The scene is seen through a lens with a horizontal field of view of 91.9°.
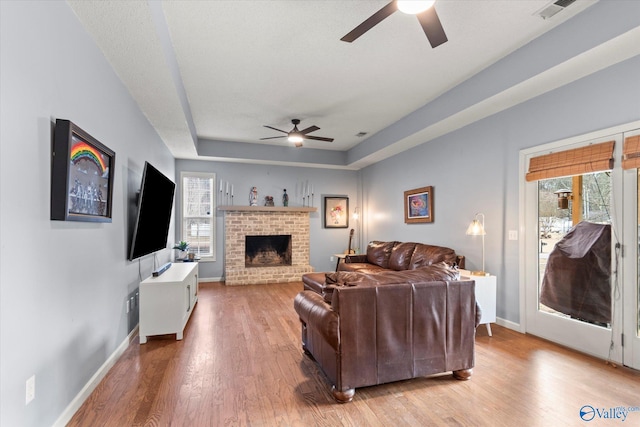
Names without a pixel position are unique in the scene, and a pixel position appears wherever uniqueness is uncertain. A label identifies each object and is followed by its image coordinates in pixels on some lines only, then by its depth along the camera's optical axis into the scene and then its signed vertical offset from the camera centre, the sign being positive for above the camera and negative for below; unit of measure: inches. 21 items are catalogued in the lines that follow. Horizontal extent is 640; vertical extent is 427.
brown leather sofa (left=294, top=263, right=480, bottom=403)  84.1 -31.1
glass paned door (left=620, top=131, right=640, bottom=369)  102.8 -16.1
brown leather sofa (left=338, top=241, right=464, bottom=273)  172.1 -24.8
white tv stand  128.1 -38.4
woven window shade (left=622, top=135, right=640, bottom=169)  100.6 +22.1
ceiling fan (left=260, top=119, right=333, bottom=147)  188.4 +50.8
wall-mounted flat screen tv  124.0 +0.6
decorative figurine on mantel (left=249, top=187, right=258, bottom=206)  267.9 +16.7
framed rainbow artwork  70.9 +10.1
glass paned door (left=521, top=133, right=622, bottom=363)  110.3 -15.5
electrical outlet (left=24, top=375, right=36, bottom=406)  61.5 -35.5
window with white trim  255.8 +2.3
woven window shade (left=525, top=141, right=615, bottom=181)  109.5 +22.1
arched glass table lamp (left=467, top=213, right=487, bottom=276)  148.0 -5.6
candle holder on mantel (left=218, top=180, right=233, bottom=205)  261.9 +19.6
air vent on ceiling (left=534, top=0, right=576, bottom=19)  92.9 +65.1
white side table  136.5 -34.8
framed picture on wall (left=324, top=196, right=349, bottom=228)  293.3 +4.8
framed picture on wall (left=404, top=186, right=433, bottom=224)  201.2 +8.9
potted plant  225.9 -23.7
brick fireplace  253.4 -16.5
